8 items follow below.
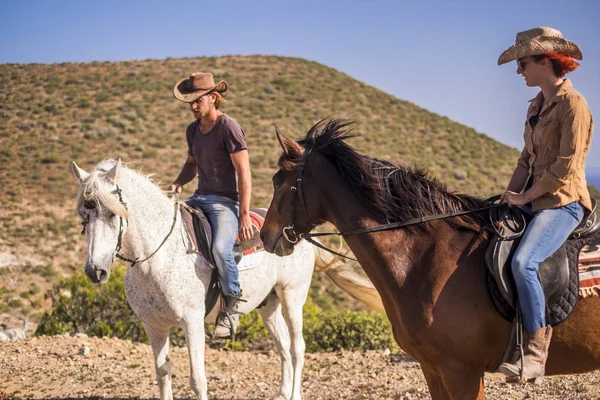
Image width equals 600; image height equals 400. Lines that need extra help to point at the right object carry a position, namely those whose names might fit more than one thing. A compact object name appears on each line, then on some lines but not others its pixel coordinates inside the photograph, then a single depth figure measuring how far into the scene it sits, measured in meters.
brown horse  4.15
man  6.26
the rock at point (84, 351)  9.67
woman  4.00
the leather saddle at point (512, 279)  4.10
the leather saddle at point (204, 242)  6.33
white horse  5.49
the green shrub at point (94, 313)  11.97
